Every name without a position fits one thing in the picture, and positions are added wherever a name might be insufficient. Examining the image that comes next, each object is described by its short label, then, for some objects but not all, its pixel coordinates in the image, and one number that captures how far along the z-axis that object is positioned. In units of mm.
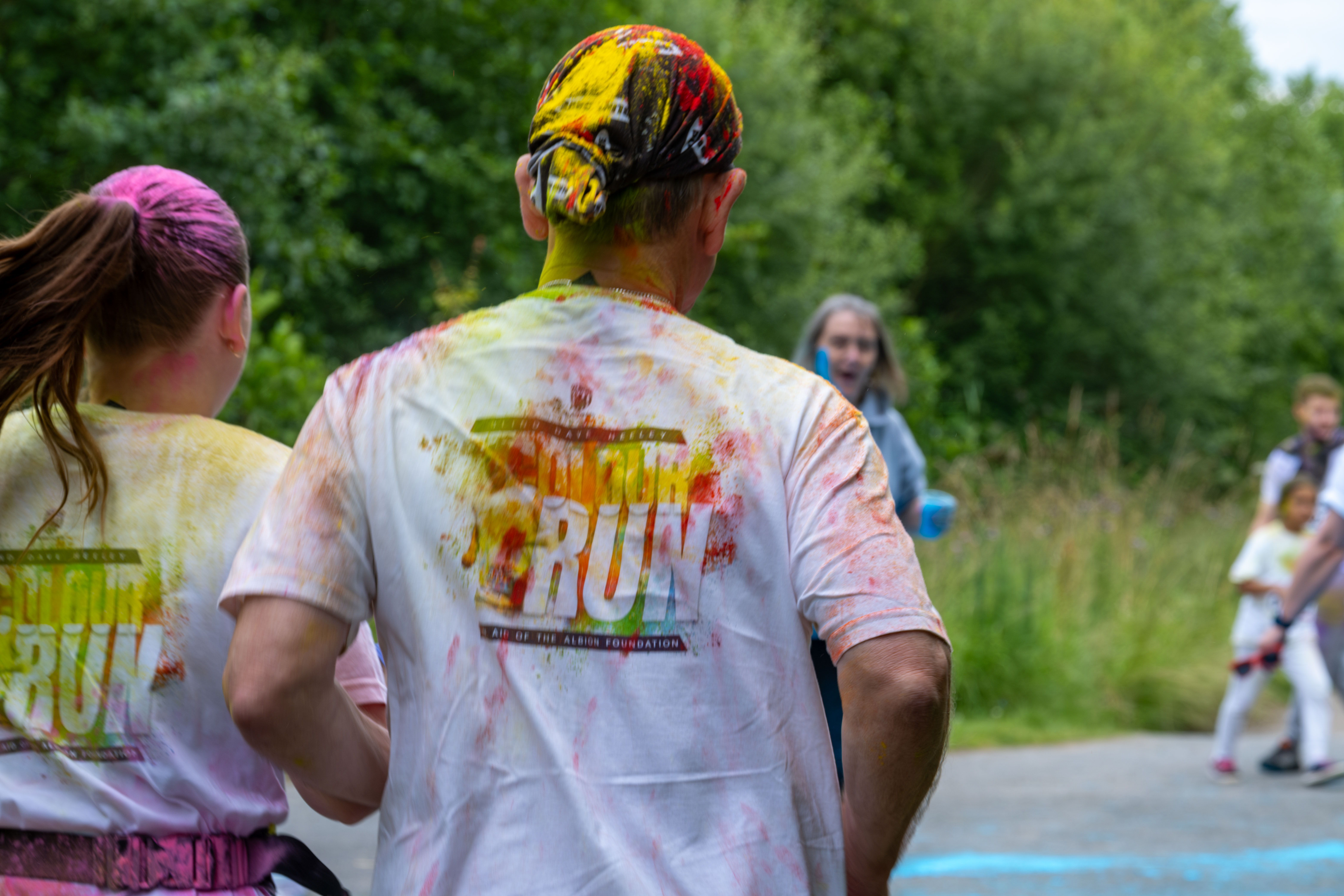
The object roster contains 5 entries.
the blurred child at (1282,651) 13961
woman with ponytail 3131
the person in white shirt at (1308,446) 15570
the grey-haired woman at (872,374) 9562
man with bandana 2512
